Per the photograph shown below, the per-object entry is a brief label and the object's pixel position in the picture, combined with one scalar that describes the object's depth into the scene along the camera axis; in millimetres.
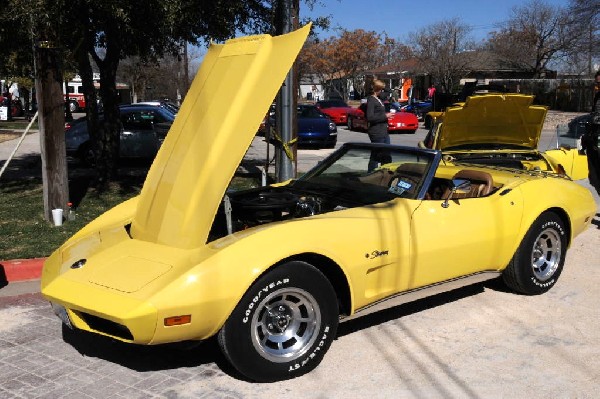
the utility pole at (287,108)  9328
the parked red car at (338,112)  29569
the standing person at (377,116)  9398
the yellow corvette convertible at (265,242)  3486
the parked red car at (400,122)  24266
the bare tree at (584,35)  39312
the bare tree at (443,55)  47812
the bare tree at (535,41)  49500
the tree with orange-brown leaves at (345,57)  60281
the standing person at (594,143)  7539
